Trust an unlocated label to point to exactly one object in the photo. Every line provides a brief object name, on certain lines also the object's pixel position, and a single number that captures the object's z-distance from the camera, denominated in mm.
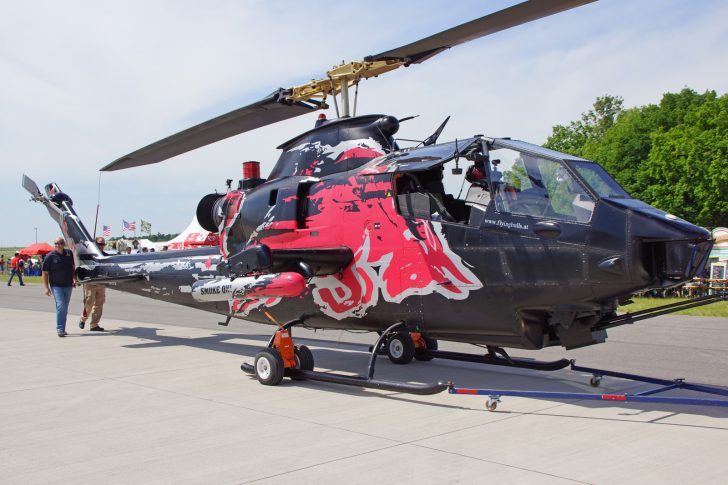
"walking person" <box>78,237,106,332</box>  14317
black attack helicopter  6172
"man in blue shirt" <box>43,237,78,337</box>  13258
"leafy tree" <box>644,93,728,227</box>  36500
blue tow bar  5758
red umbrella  54834
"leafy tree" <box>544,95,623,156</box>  58438
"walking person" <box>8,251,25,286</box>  38803
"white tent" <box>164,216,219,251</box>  33775
